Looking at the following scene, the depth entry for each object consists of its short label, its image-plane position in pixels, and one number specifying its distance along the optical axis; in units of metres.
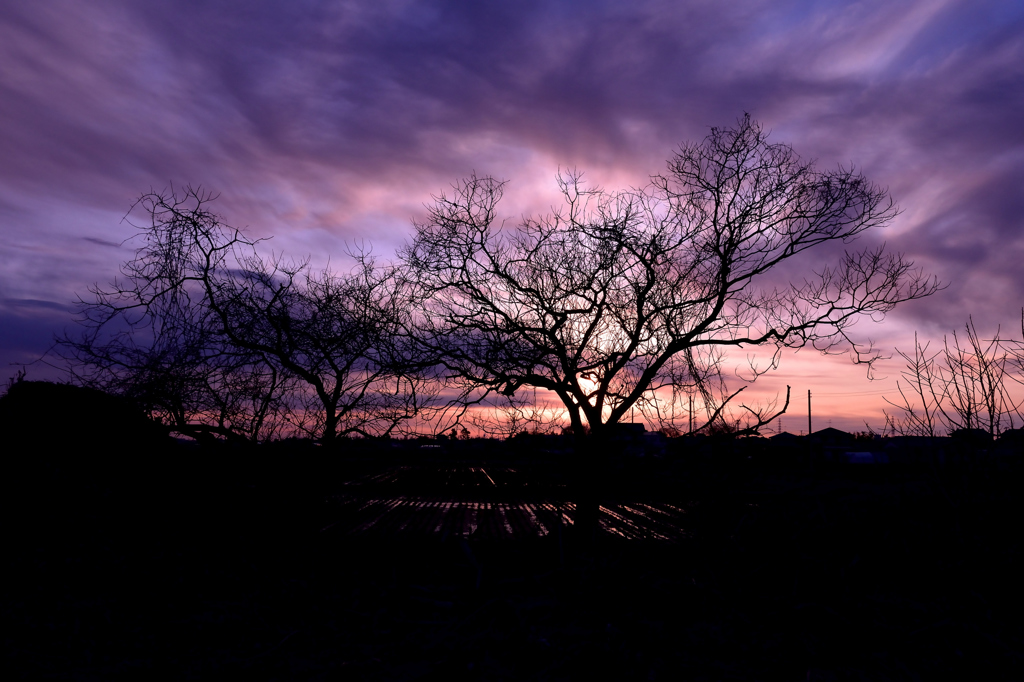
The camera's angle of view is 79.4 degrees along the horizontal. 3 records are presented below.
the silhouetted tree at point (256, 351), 8.16
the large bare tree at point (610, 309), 7.61
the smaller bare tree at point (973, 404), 7.56
